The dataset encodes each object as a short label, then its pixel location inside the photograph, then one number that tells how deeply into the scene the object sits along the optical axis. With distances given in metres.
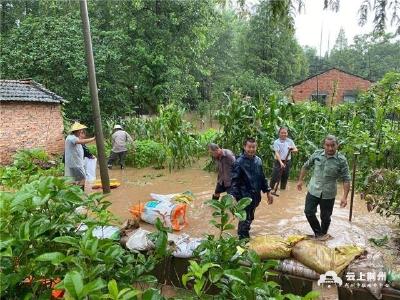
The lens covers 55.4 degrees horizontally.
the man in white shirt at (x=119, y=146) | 11.41
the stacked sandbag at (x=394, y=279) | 3.32
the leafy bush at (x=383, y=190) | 4.82
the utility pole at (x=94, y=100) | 6.71
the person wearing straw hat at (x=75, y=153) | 6.59
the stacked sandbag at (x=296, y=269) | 3.68
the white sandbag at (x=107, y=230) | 4.36
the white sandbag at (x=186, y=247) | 3.87
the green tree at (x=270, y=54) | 27.75
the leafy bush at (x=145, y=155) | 11.97
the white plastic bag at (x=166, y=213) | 5.81
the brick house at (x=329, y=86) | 25.28
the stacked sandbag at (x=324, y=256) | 3.61
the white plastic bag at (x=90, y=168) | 7.45
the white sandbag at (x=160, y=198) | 6.22
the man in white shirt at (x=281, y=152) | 7.73
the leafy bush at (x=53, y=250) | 1.59
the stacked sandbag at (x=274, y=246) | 3.90
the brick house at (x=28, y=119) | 11.72
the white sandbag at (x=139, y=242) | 4.04
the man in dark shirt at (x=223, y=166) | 6.08
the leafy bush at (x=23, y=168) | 3.93
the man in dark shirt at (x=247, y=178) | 5.01
